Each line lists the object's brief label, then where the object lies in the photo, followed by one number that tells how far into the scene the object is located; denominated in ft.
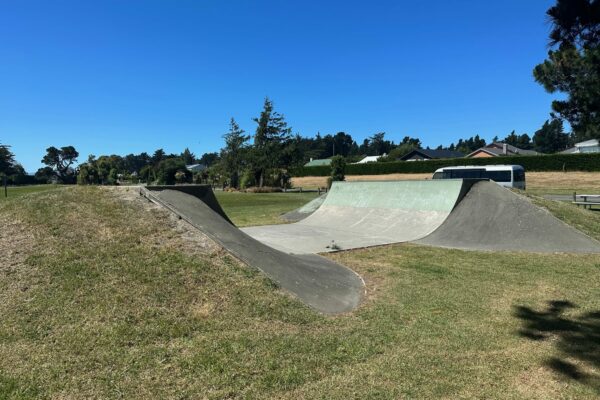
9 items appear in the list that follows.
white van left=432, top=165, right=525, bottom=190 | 78.12
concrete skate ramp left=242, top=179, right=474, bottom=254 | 33.50
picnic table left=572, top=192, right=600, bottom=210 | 58.18
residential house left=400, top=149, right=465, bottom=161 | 253.44
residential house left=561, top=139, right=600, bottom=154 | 194.28
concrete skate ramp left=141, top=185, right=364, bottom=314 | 16.79
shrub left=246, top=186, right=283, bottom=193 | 137.90
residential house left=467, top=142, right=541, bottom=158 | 236.34
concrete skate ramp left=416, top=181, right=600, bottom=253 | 29.78
